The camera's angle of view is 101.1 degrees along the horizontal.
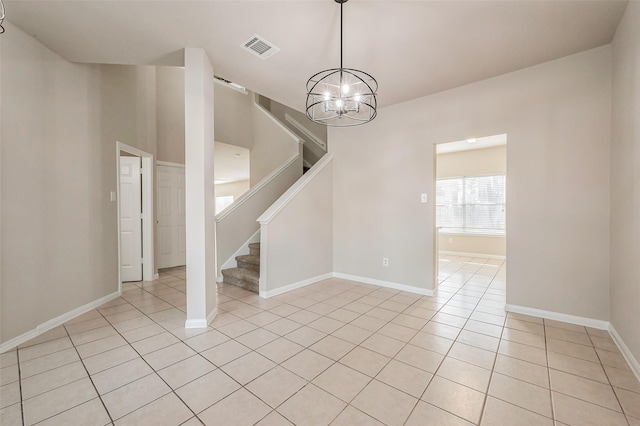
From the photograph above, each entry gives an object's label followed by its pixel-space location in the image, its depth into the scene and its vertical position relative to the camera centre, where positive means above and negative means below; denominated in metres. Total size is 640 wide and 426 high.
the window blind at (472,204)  6.36 +0.14
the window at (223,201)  12.30 +0.46
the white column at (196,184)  2.60 +0.27
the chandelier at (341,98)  2.09 +1.51
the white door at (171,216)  5.03 -0.11
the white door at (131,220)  4.24 -0.15
